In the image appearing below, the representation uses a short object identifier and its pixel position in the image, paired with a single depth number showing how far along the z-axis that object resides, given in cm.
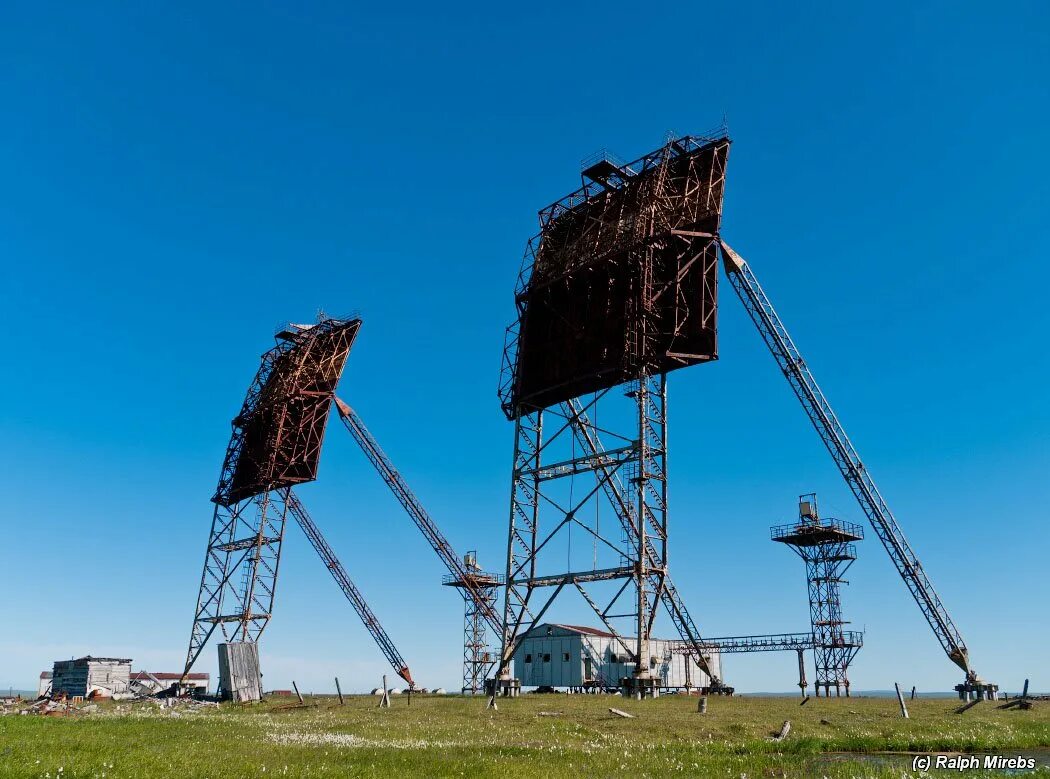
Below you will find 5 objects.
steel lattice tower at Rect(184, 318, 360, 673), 6203
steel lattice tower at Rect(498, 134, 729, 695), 3959
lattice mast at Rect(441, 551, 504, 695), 7156
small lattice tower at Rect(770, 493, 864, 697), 6362
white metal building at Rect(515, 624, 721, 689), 5475
